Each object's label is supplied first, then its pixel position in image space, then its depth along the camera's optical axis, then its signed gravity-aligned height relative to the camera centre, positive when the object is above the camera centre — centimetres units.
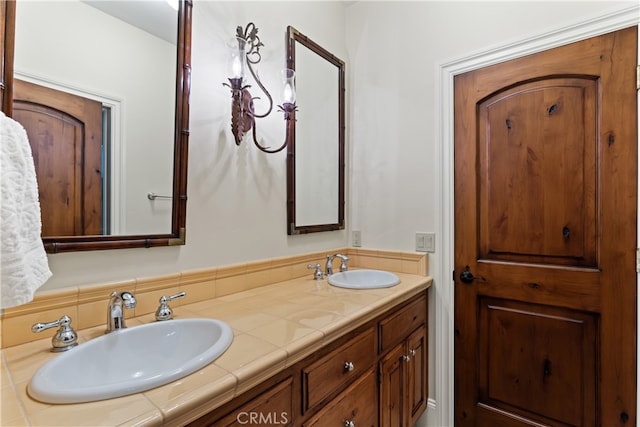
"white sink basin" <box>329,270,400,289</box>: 180 -36
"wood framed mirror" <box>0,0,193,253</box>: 93 +34
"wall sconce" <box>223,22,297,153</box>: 141 +59
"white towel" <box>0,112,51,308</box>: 65 -2
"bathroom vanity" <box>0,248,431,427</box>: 64 -36
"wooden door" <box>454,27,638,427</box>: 137 -10
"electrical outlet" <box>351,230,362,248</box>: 213 -15
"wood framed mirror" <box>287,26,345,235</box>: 177 +44
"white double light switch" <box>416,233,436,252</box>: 182 -15
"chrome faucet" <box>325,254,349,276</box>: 184 -28
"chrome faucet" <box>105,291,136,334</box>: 96 -28
